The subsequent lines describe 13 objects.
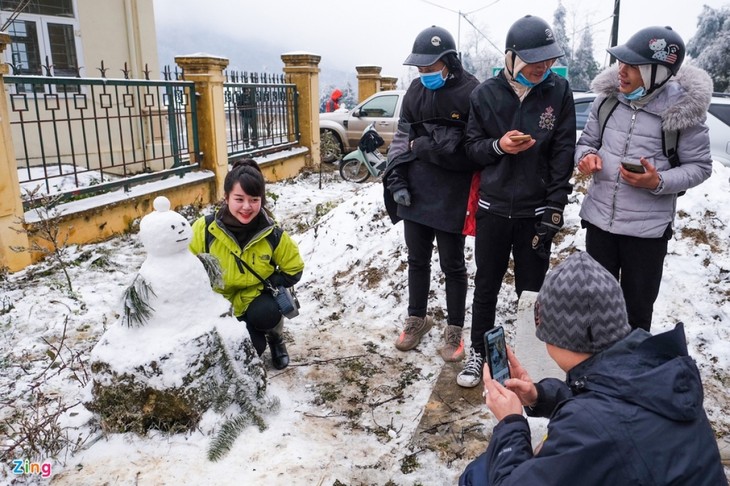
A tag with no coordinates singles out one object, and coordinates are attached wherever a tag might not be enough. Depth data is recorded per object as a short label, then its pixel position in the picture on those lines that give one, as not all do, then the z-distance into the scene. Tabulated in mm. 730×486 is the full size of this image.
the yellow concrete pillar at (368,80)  15688
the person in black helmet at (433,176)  3213
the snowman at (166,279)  2654
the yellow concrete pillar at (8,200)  5074
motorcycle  9859
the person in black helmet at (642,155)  2596
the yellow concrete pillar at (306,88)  11047
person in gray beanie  1248
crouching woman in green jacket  3084
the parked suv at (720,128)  6926
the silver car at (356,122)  12000
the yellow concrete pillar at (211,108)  7922
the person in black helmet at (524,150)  2789
